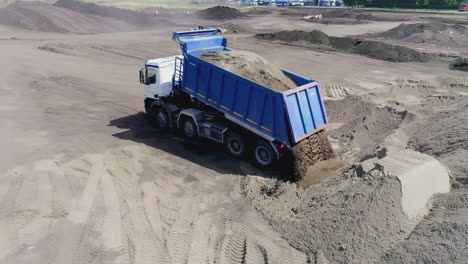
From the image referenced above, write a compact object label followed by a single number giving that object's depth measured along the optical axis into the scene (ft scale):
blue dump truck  31.40
